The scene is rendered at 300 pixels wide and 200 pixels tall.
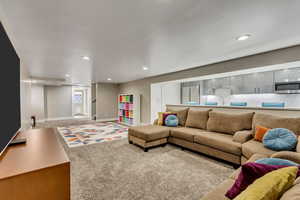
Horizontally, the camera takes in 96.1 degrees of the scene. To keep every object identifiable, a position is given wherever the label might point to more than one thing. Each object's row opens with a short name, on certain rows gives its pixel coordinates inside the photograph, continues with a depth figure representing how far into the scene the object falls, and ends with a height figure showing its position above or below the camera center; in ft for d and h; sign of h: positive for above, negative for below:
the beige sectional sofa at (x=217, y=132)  7.20 -2.40
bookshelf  20.97 -1.48
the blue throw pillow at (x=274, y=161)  3.63 -1.78
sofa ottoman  10.04 -2.82
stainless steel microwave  11.78 +1.03
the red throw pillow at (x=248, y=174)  2.92 -1.66
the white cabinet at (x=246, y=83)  13.89 +1.82
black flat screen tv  3.71 +0.29
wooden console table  2.85 -1.69
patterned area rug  12.88 -3.85
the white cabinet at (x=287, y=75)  12.37 +2.26
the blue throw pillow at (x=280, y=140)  6.06 -1.92
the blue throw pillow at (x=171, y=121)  12.21 -1.96
